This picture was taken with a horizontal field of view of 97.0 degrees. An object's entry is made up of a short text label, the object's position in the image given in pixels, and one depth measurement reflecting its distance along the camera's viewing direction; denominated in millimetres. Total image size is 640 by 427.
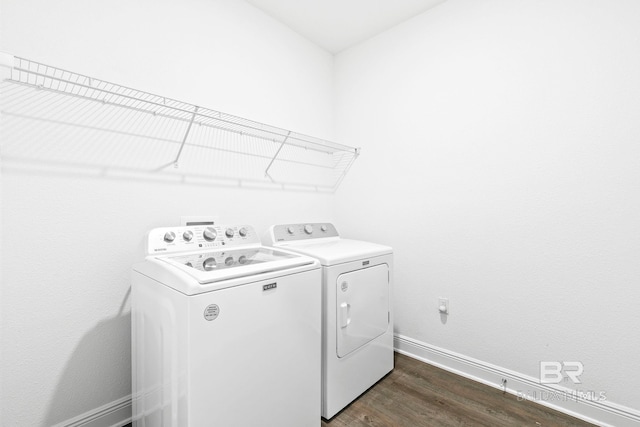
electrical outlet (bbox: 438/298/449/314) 2041
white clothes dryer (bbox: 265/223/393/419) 1556
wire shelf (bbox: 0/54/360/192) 1229
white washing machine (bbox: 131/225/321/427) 1010
